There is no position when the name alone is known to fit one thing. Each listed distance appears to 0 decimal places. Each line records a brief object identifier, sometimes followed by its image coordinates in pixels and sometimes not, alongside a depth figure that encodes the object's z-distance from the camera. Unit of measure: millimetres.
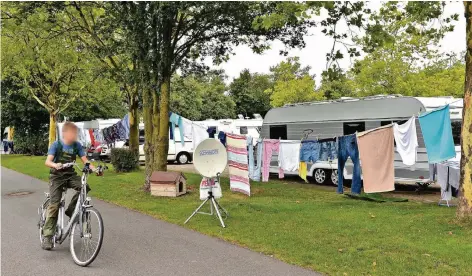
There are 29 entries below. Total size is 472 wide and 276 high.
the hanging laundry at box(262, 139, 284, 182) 12992
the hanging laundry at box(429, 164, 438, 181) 10527
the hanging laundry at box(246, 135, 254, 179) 13203
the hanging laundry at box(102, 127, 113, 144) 20750
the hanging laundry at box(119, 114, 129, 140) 19234
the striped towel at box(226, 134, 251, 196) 11039
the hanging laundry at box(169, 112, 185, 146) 14930
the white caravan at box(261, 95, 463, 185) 11625
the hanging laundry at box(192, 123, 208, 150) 14719
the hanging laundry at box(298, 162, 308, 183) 12742
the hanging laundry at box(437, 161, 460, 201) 9336
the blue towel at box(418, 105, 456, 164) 8047
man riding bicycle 5716
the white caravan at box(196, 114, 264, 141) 23259
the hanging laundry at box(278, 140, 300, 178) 12922
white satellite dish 7953
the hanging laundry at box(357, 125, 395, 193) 9250
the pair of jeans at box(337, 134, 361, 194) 9859
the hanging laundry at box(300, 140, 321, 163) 12086
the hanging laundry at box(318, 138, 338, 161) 11688
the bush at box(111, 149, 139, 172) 17438
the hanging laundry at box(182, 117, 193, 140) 14938
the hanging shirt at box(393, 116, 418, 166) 9109
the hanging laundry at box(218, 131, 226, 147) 13016
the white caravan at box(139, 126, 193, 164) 22094
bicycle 5191
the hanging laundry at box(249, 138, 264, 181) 13250
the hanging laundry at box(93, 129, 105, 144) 23352
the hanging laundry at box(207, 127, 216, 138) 14360
